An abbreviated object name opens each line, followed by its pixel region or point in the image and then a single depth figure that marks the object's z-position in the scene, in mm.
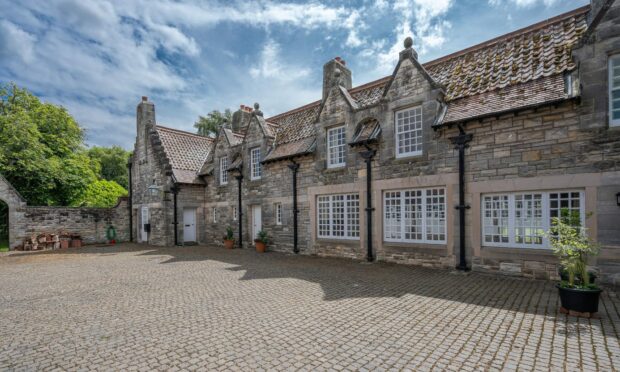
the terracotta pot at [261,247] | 16391
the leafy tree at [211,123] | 41906
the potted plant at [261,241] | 16406
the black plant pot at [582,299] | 5717
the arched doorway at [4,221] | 22661
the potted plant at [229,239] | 18234
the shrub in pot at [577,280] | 5758
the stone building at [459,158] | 8172
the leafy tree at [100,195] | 26992
